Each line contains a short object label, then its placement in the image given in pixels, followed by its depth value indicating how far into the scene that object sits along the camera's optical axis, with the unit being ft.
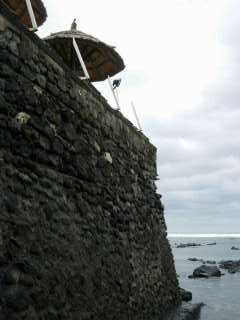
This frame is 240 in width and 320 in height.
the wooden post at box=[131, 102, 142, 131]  38.76
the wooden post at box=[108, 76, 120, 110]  32.74
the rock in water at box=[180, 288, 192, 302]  53.98
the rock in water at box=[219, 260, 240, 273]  145.69
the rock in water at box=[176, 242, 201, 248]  509.76
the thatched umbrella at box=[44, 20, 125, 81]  36.17
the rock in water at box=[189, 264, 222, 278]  115.32
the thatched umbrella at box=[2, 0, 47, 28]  35.55
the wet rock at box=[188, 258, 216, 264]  199.81
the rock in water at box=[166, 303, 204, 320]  35.21
